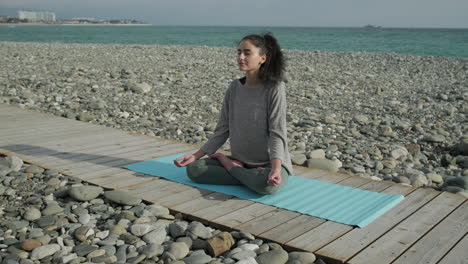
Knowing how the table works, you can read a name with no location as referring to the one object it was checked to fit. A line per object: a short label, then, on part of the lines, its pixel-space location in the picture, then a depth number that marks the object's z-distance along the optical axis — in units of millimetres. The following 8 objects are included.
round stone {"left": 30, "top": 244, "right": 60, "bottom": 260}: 2887
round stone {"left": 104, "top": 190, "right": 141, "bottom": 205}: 3764
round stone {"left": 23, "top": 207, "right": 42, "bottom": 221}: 3480
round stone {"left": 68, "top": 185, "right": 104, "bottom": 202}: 3850
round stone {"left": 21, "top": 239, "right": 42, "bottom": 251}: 2986
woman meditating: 3785
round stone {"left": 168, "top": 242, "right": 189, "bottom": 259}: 2969
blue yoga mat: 3439
